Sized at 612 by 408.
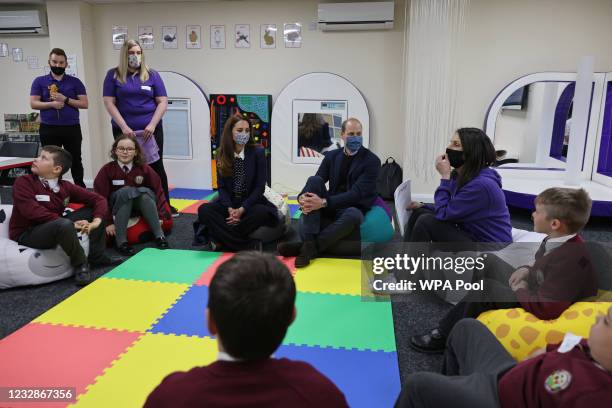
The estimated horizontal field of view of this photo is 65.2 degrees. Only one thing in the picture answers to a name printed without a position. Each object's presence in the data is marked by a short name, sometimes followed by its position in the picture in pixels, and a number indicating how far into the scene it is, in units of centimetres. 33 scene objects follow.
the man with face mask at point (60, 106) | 460
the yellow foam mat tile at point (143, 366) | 202
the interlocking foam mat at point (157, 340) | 213
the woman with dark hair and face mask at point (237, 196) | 379
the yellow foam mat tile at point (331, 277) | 315
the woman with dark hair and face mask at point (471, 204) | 283
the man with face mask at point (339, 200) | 360
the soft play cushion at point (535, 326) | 199
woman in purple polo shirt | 439
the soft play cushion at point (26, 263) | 305
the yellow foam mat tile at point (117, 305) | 268
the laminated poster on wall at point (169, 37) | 604
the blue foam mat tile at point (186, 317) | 258
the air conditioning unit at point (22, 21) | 610
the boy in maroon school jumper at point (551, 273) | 199
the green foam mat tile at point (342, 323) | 249
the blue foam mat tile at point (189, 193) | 588
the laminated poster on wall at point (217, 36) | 595
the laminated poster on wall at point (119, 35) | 612
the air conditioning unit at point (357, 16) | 541
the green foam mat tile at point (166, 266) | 332
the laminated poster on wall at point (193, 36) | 600
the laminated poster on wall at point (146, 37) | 609
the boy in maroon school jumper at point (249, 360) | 95
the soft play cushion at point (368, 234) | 370
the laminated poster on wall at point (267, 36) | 587
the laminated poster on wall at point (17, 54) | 645
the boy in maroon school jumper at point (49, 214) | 313
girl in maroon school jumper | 388
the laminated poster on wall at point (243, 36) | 590
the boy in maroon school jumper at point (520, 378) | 116
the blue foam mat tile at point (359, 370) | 205
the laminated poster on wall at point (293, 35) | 580
